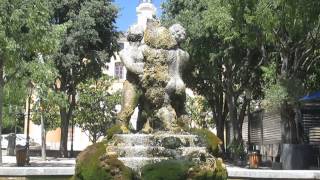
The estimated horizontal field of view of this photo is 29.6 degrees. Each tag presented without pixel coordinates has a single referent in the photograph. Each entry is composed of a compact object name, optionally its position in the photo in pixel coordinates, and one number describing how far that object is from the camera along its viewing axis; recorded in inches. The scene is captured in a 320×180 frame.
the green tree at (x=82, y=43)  1469.0
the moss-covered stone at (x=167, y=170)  360.5
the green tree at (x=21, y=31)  853.8
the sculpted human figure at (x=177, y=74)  429.4
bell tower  3157.0
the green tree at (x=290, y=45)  751.7
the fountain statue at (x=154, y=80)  427.8
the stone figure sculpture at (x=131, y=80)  426.3
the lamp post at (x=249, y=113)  1278.4
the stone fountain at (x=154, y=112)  394.0
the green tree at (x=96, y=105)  2026.3
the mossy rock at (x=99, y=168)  371.9
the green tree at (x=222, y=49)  923.4
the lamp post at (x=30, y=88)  1104.8
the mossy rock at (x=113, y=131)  416.5
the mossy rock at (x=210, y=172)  369.1
